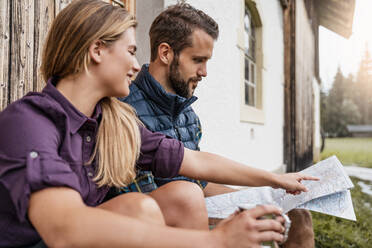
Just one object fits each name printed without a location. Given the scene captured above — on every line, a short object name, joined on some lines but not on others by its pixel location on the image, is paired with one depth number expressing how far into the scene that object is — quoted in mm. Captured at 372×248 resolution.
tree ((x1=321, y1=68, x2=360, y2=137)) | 46656
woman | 826
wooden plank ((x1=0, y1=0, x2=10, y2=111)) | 1546
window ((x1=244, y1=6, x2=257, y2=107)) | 5241
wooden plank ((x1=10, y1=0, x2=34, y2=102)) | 1606
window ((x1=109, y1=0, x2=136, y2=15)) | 2390
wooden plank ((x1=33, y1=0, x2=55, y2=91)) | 1734
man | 1892
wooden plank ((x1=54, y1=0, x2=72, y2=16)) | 1877
